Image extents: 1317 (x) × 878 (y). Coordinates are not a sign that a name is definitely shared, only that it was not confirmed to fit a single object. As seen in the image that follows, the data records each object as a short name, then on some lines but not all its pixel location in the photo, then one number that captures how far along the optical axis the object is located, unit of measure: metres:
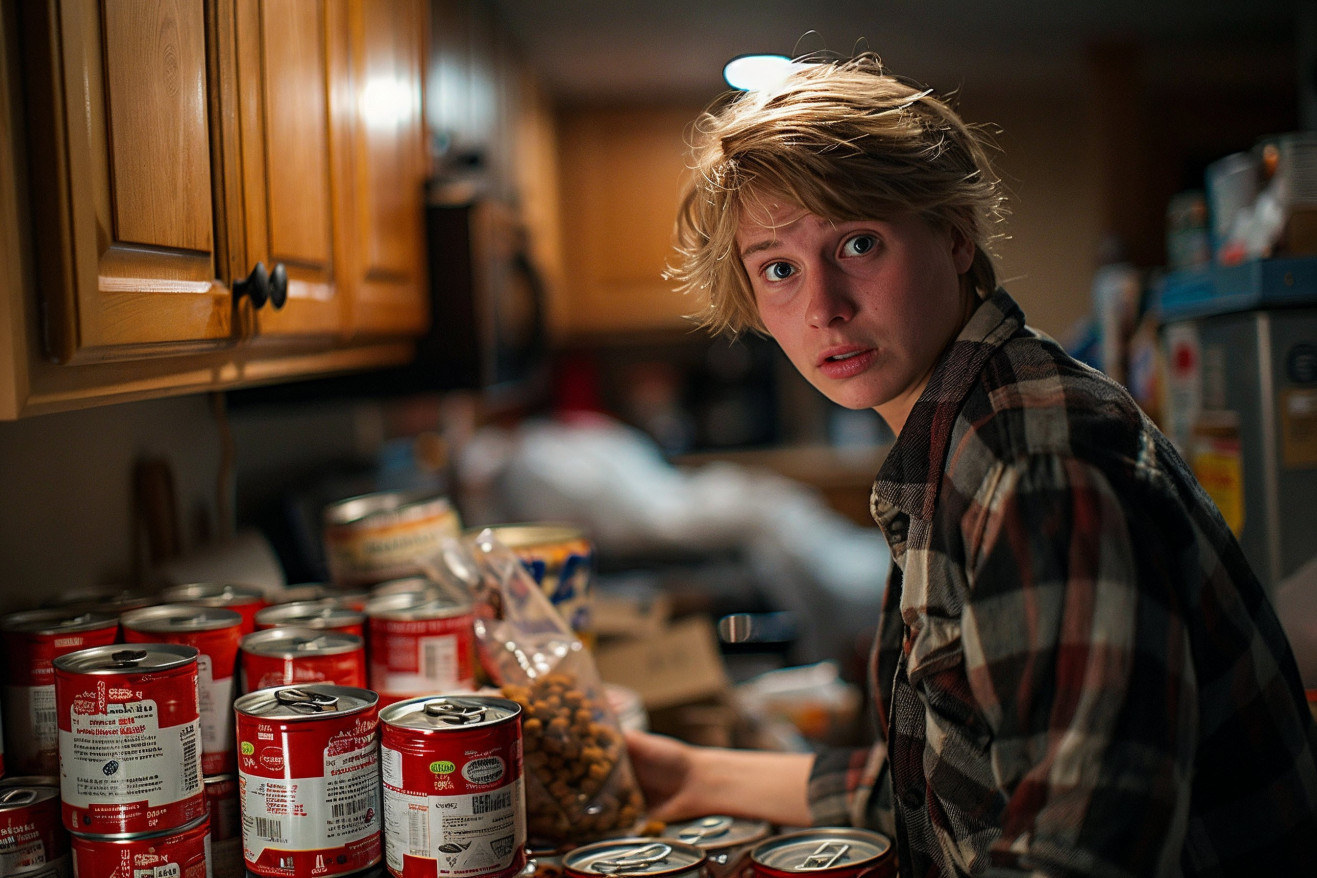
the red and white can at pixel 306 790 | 0.87
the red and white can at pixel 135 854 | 0.84
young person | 0.71
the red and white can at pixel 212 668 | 0.97
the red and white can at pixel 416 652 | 1.09
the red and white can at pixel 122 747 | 0.83
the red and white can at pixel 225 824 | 0.96
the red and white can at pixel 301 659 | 0.98
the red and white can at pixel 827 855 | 0.95
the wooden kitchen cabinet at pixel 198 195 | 0.76
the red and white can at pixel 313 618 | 1.09
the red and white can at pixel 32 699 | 0.93
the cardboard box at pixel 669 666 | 1.83
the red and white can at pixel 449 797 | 0.88
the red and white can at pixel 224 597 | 1.11
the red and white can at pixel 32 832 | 0.84
